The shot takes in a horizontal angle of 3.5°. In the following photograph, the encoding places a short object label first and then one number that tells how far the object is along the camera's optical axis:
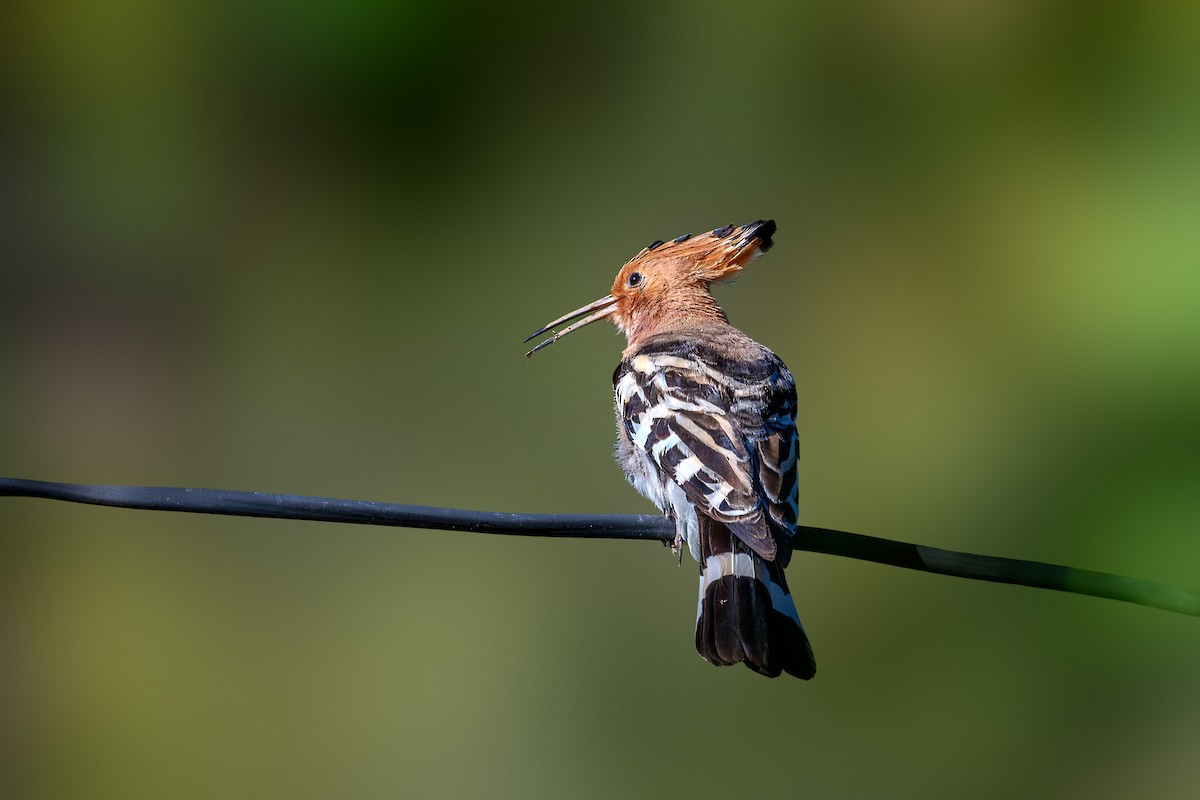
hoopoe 9.02
